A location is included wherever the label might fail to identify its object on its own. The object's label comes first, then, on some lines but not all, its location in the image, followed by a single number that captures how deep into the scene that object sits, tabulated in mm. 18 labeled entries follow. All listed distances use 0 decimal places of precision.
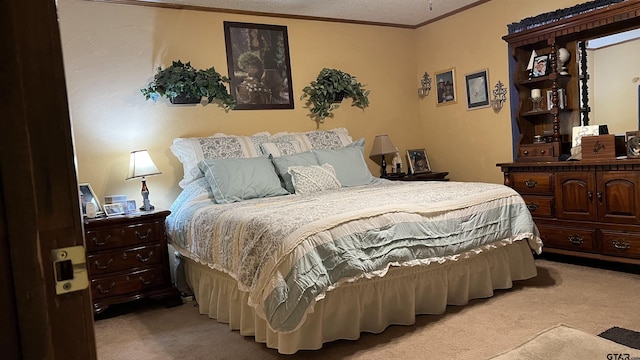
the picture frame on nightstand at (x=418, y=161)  5129
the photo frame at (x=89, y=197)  3367
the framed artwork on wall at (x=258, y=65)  4168
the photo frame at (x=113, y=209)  3385
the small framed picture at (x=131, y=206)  3557
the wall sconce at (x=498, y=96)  4406
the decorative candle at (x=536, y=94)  4088
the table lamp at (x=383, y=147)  4800
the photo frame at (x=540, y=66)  3910
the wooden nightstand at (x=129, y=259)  3146
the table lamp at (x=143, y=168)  3457
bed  2201
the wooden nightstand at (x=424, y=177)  4698
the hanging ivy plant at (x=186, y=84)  3758
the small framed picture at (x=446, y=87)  4891
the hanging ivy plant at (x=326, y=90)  4539
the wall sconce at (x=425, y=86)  5199
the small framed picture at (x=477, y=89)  4562
